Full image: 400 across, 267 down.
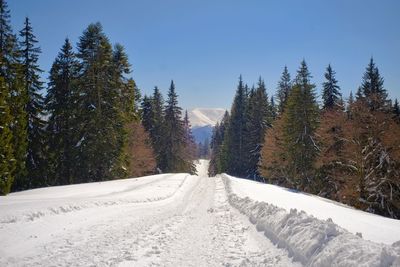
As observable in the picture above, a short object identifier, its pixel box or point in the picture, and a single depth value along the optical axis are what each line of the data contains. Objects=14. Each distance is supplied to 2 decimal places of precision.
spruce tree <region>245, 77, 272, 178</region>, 59.50
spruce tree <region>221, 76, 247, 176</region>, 62.46
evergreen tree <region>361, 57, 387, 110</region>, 43.88
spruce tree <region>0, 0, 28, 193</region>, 28.94
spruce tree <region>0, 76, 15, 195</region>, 24.91
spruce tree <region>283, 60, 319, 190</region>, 38.91
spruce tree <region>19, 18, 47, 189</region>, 32.31
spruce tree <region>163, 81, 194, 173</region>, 57.06
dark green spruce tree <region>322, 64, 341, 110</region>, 42.00
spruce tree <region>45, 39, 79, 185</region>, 33.53
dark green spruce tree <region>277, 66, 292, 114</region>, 63.39
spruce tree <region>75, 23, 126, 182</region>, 32.31
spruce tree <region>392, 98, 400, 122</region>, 42.05
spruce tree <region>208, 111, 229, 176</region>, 74.12
